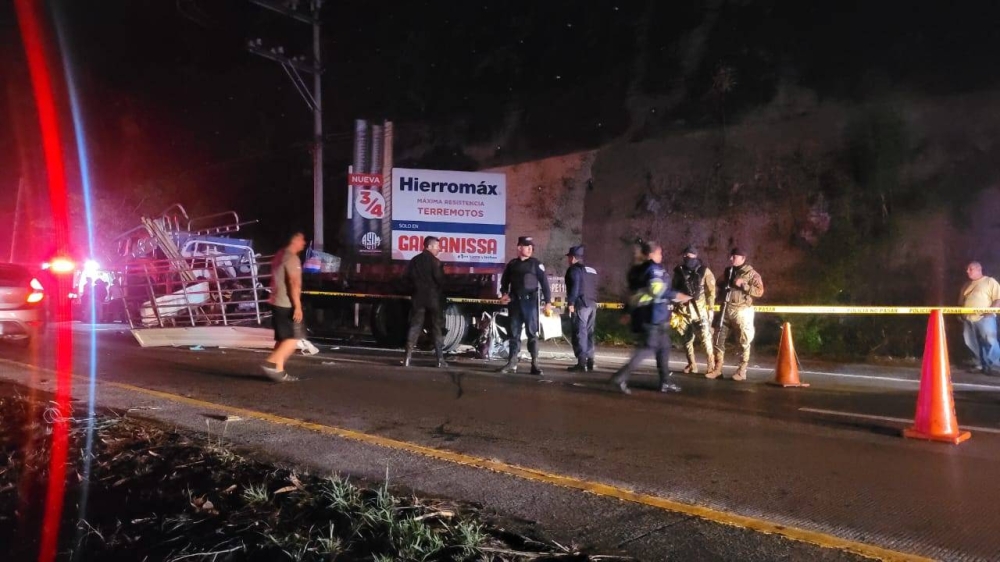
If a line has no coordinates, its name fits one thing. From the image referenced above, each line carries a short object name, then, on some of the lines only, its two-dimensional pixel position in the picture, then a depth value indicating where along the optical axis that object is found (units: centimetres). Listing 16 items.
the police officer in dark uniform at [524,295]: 966
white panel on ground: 1227
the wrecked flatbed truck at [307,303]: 1224
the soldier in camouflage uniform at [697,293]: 952
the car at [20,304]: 1100
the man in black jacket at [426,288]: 1004
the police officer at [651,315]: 797
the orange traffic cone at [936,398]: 600
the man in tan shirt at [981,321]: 1070
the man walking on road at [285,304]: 834
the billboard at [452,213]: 1720
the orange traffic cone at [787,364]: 888
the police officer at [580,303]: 1016
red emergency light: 1234
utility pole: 1941
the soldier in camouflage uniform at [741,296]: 915
